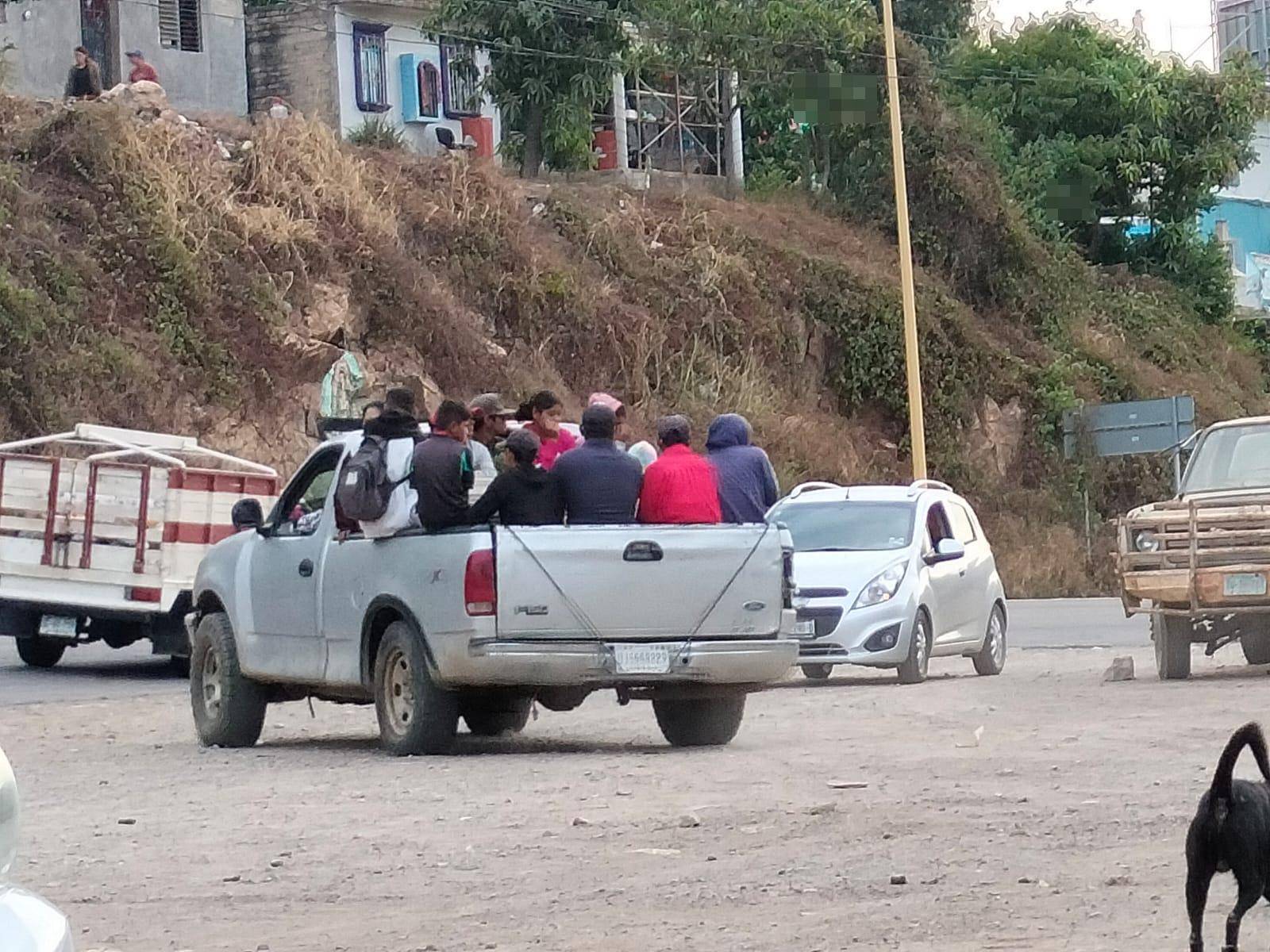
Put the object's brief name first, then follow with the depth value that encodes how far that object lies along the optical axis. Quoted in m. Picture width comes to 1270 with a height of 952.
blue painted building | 64.06
